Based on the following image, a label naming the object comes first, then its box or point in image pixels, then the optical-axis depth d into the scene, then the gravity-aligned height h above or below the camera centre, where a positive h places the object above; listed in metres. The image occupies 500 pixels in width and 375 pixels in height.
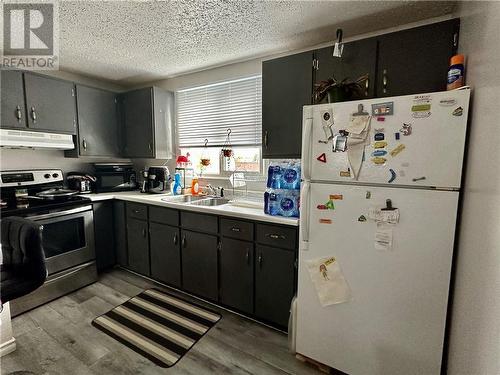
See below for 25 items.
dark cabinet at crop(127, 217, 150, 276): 2.56 -0.92
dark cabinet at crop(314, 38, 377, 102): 1.66 +0.68
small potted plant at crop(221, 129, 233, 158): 2.63 +0.12
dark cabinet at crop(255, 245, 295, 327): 1.76 -0.90
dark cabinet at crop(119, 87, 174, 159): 2.90 +0.44
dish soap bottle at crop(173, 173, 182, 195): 2.89 -0.31
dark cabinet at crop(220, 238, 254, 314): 1.92 -0.92
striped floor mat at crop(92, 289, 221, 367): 1.70 -1.30
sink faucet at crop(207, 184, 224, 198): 2.74 -0.35
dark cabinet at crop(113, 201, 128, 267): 2.73 -0.83
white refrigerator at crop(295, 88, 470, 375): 1.16 -0.34
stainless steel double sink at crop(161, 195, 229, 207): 2.56 -0.44
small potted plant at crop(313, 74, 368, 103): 1.52 +0.45
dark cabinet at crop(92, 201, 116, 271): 2.66 -0.85
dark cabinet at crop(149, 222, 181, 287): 2.33 -0.92
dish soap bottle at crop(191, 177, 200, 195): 2.83 -0.32
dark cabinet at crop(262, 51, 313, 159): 1.88 +0.47
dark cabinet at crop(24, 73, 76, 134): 2.38 +0.54
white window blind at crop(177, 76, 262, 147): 2.52 +0.51
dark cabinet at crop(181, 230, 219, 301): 2.10 -0.92
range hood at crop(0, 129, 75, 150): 2.20 +0.16
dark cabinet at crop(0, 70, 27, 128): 2.20 +0.51
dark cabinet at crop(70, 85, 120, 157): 2.78 +0.41
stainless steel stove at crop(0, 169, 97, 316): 2.12 -0.63
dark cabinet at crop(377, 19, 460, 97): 1.45 +0.64
